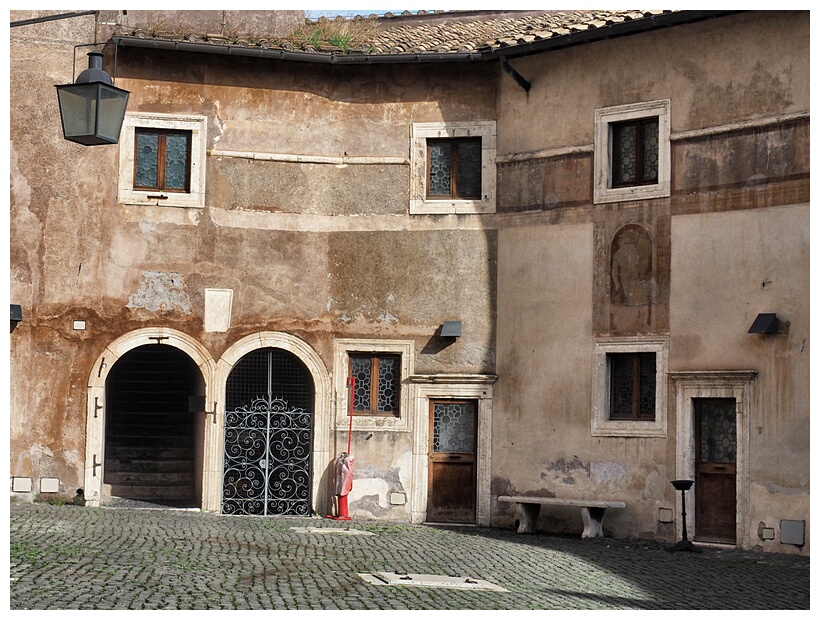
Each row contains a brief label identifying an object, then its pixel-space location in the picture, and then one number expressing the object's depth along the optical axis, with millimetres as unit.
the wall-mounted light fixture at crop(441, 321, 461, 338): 18062
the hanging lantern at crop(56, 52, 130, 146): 9664
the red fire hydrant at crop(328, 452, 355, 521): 17875
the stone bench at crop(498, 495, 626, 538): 16797
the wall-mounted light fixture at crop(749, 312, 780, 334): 15633
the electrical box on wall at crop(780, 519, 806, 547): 15281
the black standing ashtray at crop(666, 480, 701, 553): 15461
